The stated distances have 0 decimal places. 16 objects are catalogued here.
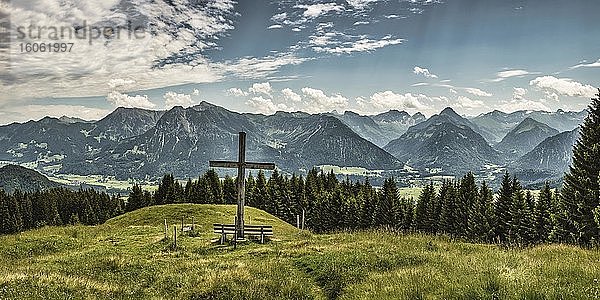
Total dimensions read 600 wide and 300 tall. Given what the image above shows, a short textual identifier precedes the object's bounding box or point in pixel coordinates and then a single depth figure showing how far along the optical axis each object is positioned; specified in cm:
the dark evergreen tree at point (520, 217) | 6334
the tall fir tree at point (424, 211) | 8638
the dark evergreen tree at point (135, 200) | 12594
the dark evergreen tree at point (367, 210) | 9225
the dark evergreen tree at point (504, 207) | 6762
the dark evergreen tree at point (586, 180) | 4341
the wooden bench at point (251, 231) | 3378
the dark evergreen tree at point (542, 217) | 6239
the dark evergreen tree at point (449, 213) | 8144
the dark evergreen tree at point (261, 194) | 11382
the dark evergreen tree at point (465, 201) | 7912
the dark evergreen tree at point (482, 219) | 6875
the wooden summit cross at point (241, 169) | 3381
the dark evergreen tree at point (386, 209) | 8812
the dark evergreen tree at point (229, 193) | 11744
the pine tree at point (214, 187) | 11225
